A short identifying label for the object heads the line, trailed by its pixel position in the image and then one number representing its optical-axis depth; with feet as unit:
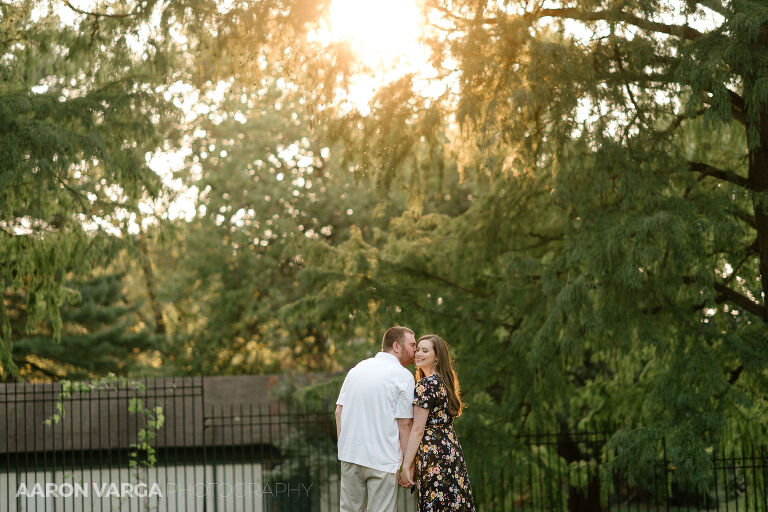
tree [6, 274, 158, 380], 81.56
